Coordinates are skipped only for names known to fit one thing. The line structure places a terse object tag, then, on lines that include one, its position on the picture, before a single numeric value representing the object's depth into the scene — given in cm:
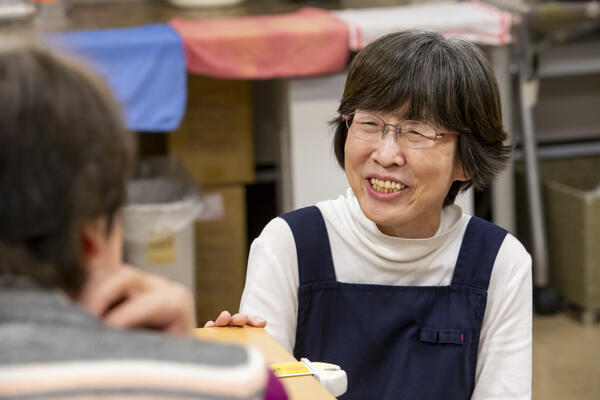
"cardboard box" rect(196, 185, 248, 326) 506
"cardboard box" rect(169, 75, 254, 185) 492
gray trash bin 472
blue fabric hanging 421
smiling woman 229
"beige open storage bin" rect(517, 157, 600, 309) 513
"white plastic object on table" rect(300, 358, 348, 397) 189
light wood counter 175
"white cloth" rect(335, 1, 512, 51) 446
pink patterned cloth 436
